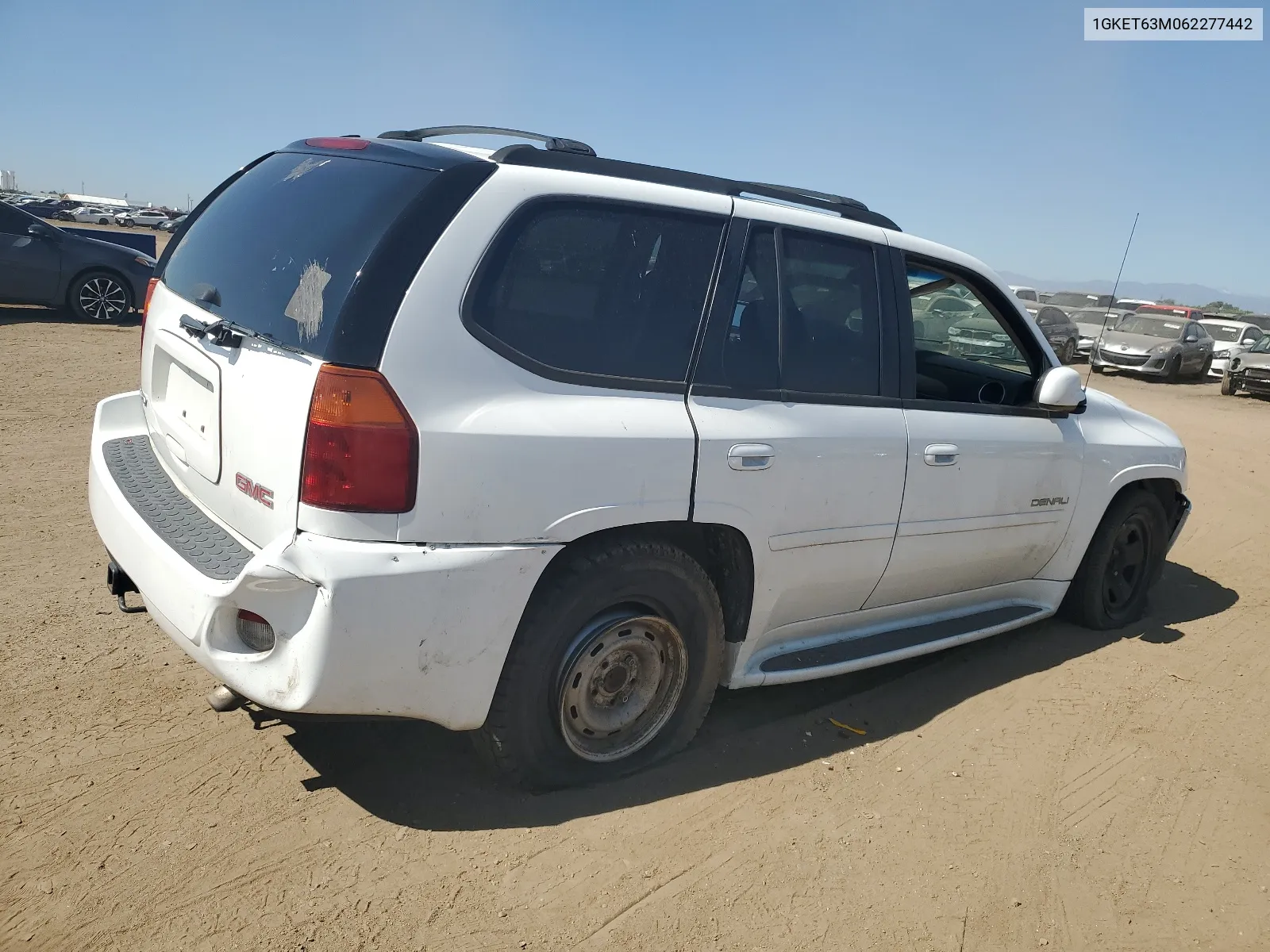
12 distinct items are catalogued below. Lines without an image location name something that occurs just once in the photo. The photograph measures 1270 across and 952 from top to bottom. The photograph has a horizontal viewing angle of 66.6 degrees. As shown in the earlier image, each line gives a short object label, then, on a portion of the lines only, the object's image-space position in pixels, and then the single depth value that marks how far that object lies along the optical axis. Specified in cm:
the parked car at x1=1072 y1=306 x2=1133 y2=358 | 2295
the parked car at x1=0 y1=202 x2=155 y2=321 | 1209
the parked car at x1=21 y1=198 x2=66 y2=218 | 5056
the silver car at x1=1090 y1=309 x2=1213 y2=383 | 2195
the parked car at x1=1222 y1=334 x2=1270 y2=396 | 2022
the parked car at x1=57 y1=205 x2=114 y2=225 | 6249
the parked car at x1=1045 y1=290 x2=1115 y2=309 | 2845
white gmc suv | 255
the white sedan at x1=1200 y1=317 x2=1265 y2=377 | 2669
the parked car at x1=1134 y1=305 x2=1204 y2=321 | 2451
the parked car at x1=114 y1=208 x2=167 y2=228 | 6756
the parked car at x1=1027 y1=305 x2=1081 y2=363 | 2100
